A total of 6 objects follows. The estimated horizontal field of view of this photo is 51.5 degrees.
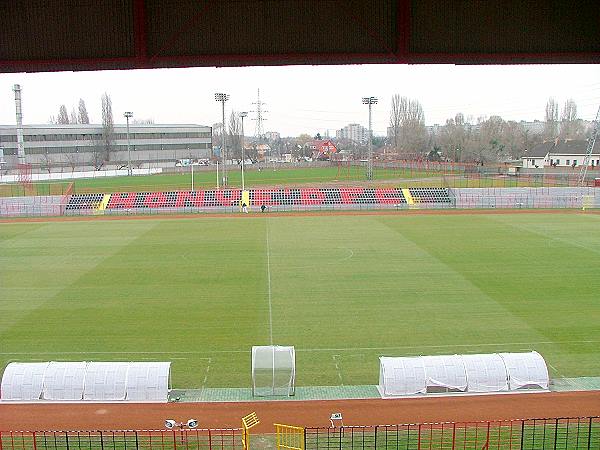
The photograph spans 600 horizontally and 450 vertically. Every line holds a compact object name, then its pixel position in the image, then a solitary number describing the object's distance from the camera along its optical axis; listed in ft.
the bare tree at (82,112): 461.78
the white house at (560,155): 298.56
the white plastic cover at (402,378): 49.93
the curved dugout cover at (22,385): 49.49
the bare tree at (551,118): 452.76
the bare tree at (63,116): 479.41
